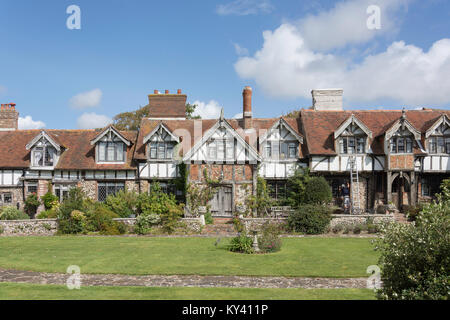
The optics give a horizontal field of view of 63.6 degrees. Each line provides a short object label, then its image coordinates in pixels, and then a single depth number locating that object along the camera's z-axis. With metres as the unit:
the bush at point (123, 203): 23.12
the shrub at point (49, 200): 25.09
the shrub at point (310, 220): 19.77
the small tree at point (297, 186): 24.23
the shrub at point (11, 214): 22.70
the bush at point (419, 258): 5.86
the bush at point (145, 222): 20.32
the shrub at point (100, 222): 20.36
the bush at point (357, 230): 19.94
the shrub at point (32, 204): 25.22
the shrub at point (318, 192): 22.98
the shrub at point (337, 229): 20.28
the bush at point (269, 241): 14.47
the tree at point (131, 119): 41.43
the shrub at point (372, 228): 20.03
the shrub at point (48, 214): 22.94
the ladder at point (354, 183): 24.40
